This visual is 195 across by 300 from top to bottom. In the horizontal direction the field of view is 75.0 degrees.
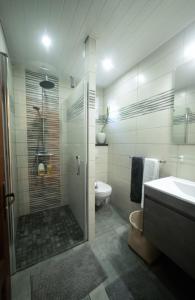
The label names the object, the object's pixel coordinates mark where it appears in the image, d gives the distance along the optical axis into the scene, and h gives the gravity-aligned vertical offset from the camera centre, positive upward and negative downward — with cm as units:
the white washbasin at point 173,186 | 116 -42
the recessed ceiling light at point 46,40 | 155 +129
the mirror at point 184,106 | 135 +42
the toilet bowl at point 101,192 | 219 -85
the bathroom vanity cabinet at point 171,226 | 96 -71
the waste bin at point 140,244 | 144 -118
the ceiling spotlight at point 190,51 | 131 +98
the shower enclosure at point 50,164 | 177 -39
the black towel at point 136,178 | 186 -52
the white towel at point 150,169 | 164 -34
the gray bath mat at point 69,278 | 114 -136
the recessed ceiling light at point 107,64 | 196 +127
